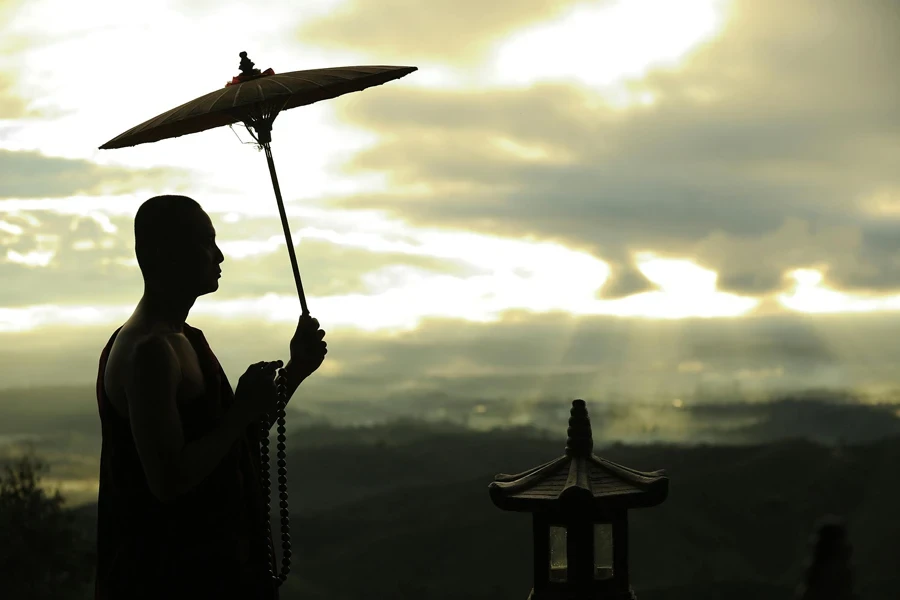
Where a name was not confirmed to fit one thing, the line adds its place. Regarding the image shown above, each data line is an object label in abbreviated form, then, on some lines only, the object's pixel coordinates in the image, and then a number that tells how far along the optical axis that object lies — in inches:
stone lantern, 248.7
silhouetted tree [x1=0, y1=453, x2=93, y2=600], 810.8
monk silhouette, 184.4
